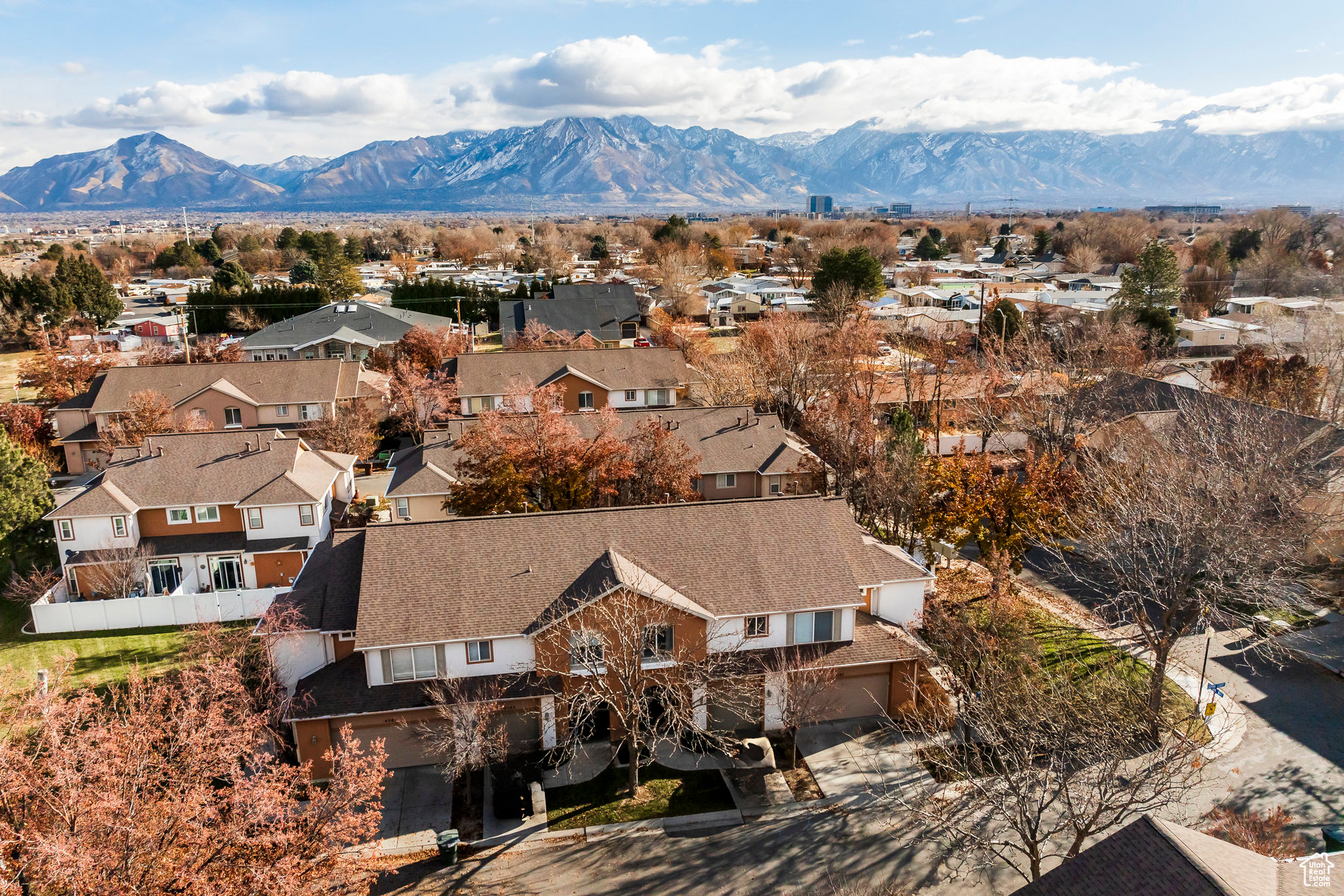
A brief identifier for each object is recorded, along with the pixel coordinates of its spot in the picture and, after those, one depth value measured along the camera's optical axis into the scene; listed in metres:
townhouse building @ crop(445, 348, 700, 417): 59.28
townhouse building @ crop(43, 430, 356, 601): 37.75
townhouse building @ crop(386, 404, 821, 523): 42.59
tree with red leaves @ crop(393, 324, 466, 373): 66.50
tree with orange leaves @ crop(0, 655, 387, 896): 13.92
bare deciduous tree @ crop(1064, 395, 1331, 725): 27.05
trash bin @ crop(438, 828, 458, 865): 22.19
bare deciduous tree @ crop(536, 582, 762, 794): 24.78
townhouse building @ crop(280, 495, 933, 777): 25.55
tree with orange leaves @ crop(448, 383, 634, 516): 34.22
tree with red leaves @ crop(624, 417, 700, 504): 36.28
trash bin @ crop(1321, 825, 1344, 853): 21.45
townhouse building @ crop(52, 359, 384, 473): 55.22
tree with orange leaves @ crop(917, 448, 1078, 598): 33.25
